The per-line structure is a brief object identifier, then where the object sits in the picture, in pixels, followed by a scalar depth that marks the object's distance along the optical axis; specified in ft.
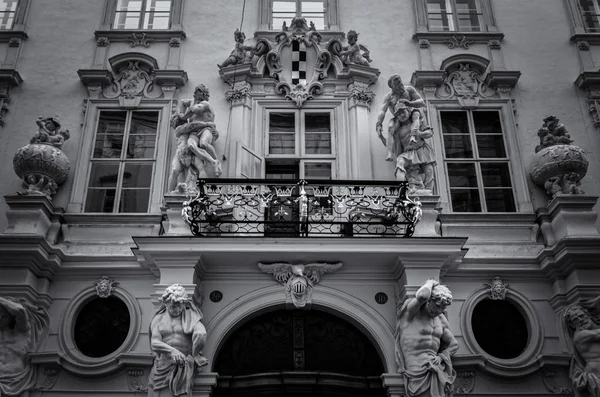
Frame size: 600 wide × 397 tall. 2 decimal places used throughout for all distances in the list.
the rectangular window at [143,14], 39.75
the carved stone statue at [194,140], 31.89
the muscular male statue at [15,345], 27.96
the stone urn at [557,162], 32.07
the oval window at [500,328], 29.89
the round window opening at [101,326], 29.96
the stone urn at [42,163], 32.35
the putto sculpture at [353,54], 36.52
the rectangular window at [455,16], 39.73
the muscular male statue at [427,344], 26.13
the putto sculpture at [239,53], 36.50
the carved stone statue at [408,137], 31.91
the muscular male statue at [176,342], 26.09
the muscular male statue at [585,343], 27.12
